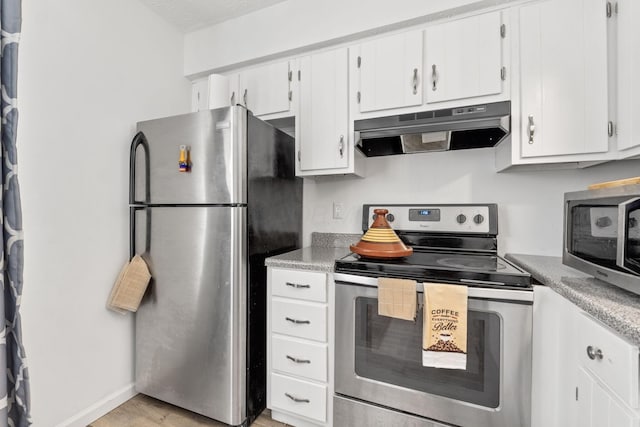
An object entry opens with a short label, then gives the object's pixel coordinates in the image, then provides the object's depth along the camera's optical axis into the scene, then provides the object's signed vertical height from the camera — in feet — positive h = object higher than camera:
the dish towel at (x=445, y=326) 3.89 -1.56
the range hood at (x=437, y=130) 4.73 +1.42
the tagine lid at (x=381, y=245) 4.80 -0.58
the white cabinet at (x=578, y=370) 2.29 -1.56
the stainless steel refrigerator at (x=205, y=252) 4.88 -0.75
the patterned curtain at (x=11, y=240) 3.47 -0.36
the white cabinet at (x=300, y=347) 4.82 -2.32
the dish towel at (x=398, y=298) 4.09 -1.25
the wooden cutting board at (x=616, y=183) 2.98 +0.30
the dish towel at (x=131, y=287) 5.35 -1.42
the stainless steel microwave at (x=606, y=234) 2.76 -0.25
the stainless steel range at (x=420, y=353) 3.84 -2.07
